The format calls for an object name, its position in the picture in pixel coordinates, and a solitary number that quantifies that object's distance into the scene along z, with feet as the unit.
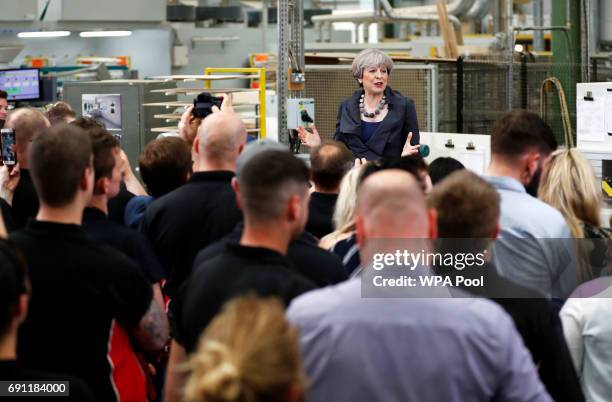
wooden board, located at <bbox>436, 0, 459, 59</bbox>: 44.42
